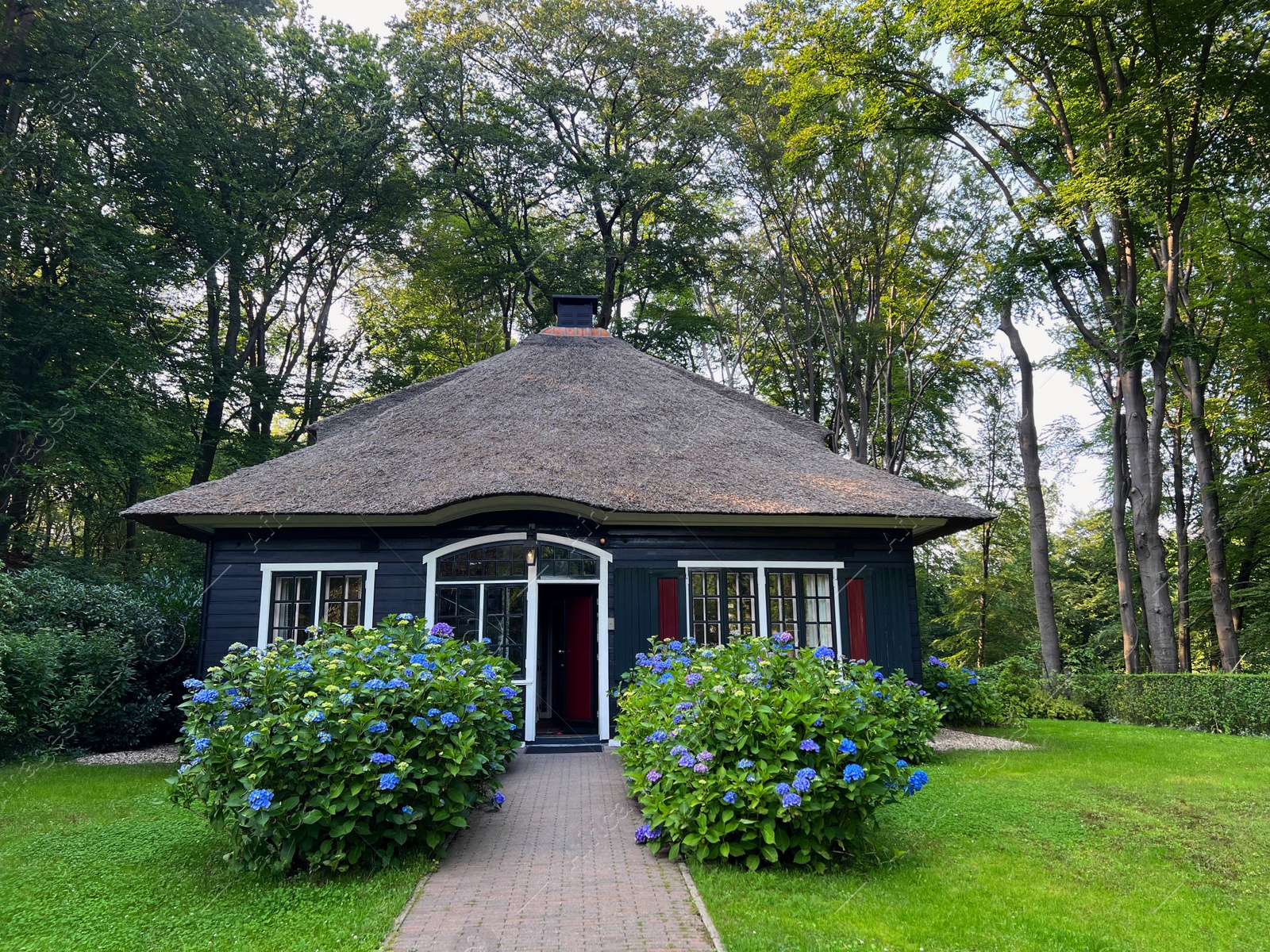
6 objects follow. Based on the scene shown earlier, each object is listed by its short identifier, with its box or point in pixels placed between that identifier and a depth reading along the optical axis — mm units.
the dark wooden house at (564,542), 9750
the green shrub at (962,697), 11328
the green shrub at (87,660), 8820
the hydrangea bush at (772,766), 4742
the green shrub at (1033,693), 13353
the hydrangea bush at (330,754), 4625
